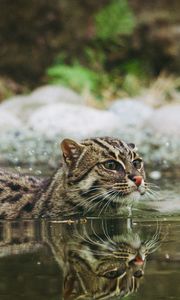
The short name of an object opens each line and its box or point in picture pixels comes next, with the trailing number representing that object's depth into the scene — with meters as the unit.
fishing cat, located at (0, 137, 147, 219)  10.10
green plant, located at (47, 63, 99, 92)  23.27
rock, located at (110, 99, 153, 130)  20.30
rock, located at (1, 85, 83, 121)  20.97
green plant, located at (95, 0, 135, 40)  24.38
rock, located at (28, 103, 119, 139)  19.34
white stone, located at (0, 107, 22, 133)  19.52
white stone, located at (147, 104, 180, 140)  19.28
